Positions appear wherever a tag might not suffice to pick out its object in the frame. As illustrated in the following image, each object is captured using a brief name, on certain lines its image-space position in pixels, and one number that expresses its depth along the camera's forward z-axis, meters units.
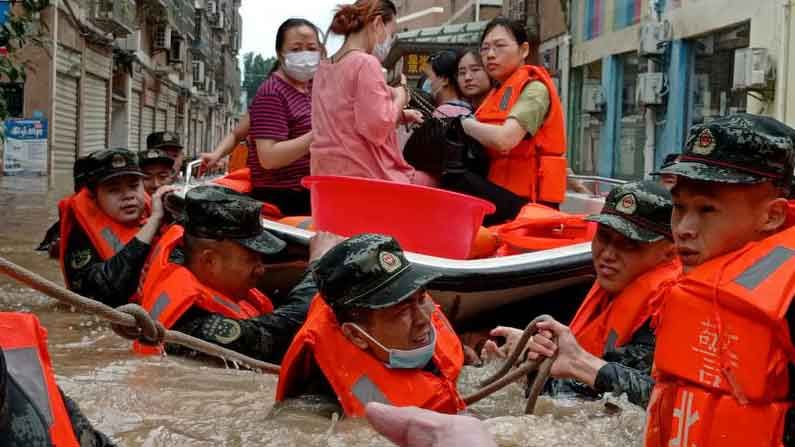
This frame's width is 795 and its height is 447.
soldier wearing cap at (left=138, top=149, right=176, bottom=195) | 7.30
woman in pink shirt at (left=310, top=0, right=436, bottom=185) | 4.66
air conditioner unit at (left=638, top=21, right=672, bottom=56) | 16.23
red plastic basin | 4.62
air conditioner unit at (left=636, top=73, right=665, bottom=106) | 16.52
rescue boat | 4.64
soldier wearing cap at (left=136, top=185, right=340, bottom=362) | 4.11
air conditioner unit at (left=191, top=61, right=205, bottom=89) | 50.66
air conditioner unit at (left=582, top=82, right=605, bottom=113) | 20.00
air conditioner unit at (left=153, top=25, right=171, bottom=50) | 36.69
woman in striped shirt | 5.52
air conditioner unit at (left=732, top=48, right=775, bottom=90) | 12.71
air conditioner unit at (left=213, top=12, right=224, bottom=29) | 59.66
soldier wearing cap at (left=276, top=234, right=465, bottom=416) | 3.21
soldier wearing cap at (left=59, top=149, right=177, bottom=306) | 5.77
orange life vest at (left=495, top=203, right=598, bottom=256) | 5.27
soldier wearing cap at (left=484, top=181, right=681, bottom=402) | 3.65
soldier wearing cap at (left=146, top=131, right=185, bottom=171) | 9.01
